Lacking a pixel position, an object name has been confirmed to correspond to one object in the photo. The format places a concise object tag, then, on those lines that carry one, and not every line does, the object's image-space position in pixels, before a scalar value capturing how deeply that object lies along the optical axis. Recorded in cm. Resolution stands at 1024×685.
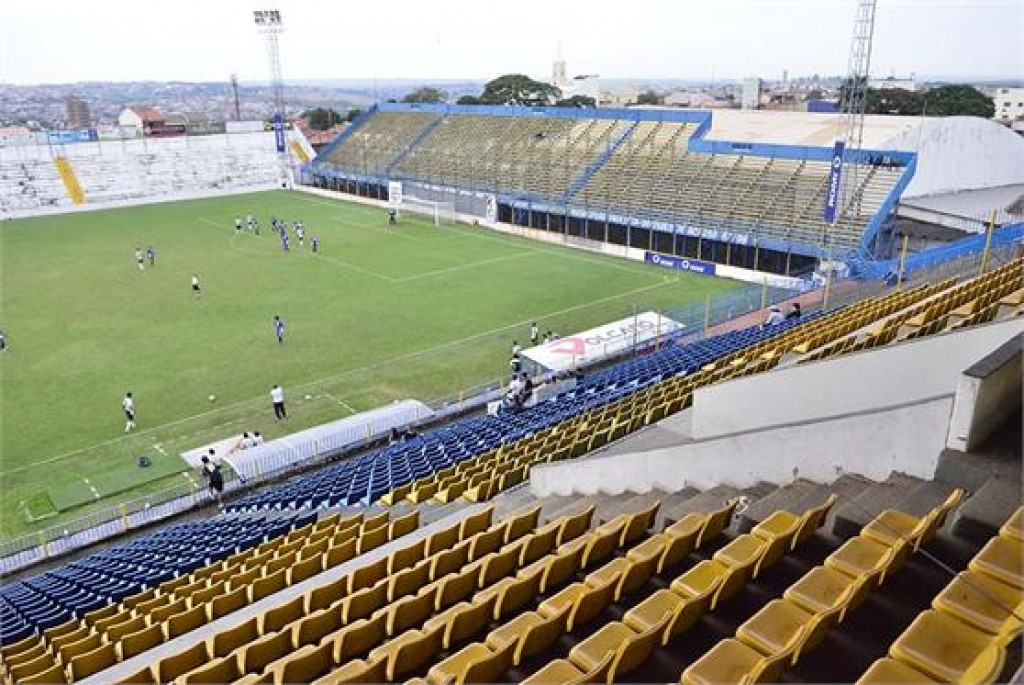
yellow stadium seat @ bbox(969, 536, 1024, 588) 478
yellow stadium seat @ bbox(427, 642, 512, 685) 500
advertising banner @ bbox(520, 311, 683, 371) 2248
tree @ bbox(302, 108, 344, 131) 9681
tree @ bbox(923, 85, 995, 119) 7656
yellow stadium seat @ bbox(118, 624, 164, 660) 741
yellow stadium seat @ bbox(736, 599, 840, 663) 458
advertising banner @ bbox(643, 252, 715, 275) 3566
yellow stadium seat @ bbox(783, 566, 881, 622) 495
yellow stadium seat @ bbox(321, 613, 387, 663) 605
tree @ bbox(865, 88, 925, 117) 8194
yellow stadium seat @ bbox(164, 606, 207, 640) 772
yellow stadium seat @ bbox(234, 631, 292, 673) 621
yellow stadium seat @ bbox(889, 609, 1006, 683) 403
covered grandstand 3506
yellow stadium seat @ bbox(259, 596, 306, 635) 711
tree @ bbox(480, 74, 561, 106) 9175
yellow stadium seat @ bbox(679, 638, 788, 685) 431
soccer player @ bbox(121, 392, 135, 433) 1948
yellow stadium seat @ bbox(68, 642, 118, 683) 721
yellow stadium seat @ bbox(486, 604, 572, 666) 539
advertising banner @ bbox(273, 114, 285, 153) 6379
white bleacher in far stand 5703
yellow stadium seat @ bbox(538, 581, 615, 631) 576
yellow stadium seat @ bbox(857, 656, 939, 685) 402
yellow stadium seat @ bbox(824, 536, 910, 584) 531
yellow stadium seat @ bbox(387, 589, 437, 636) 640
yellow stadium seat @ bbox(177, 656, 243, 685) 597
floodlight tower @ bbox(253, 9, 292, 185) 6631
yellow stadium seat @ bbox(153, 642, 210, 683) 634
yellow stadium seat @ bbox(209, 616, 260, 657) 677
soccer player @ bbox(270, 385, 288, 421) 1998
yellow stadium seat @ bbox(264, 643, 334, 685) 568
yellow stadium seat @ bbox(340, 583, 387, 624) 689
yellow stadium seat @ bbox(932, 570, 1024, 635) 448
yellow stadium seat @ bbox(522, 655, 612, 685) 464
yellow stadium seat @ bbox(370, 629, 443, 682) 558
